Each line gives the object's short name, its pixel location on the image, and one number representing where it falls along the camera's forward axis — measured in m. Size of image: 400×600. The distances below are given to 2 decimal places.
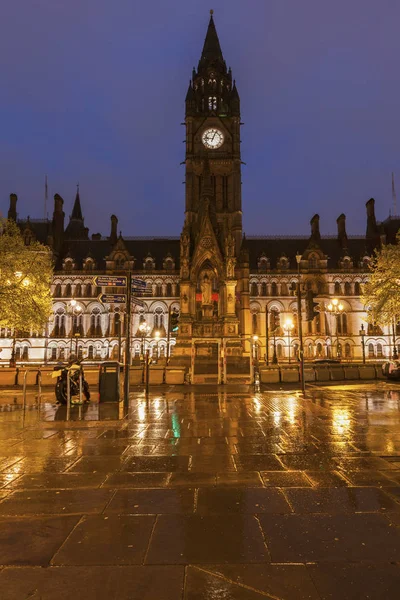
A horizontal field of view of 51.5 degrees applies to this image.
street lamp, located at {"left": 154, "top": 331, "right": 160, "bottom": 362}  63.64
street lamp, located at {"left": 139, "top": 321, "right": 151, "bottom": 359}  59.00
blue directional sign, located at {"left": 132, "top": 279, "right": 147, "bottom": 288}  15.93
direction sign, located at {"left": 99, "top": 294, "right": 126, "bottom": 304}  15.01
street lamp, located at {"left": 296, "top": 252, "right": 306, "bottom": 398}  19.52
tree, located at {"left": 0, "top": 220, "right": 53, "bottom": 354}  31.72
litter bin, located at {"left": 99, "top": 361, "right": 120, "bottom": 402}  15.48
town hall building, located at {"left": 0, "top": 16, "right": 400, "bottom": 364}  65.00
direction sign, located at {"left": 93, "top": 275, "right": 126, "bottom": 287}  14.77
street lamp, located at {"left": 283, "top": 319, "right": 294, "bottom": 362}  62.09
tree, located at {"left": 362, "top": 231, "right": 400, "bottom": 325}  32.88
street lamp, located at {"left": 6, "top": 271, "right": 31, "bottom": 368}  33.03
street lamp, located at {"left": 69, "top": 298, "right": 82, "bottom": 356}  62.87
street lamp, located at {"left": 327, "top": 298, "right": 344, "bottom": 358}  63.54
